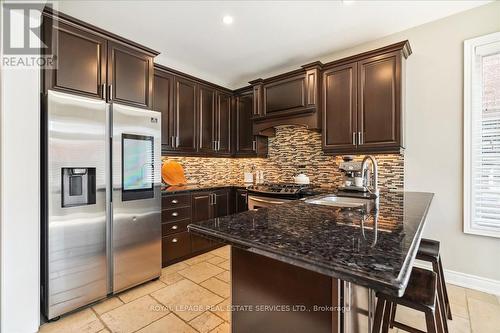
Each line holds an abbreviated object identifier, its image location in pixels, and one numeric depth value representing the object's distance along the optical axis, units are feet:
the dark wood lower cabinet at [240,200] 11.86
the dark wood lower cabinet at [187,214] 9.50
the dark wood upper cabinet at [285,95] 10.51
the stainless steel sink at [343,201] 6.10
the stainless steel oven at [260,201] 10.05
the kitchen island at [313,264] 2.27
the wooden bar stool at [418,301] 3.55
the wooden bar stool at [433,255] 5.27
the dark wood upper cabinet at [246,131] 13.01
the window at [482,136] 7.58
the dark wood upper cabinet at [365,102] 8.34
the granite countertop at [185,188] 9.68
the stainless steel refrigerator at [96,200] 6.21
